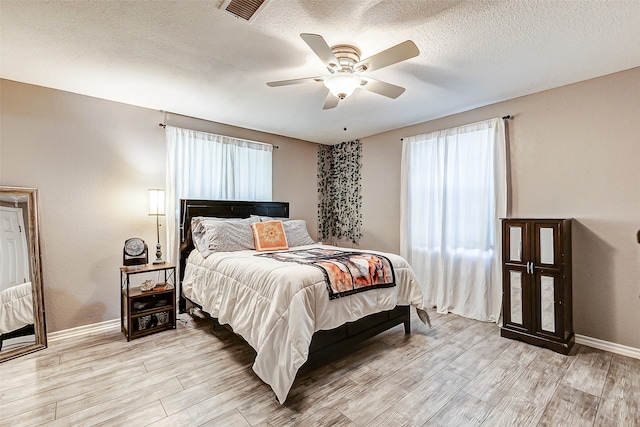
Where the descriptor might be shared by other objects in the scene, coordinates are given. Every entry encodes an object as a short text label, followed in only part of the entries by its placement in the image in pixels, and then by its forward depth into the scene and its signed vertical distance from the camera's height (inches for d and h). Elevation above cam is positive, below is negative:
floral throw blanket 92.4 -20.2
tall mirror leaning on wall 103.3 -22.4
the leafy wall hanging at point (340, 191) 200.5 +12.5
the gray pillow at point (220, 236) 129.7 -11.1
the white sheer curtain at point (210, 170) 144.9 +22.3
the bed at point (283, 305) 79.3 -31.0
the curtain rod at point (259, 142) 143.1 +40.9
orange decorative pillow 138.5 -12.3
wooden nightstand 116.5 -38.8
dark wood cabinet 106.1 -28.7
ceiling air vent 69.4 +48.7
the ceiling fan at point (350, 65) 73.6 +39.7
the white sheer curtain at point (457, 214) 134.8 -3.3
